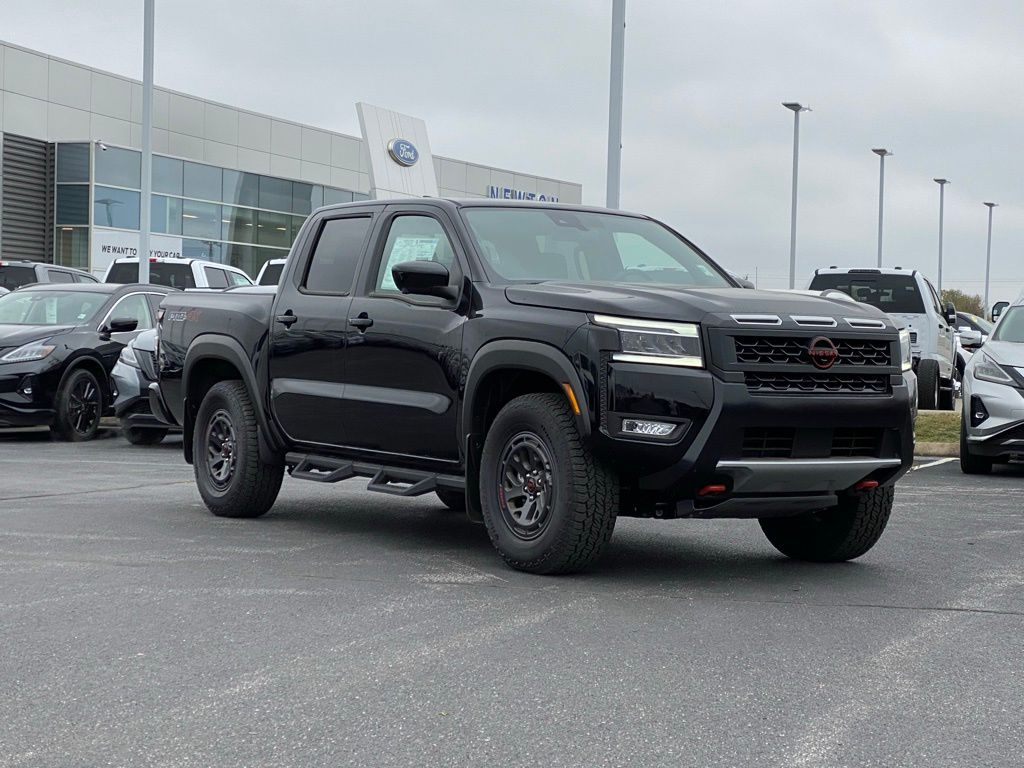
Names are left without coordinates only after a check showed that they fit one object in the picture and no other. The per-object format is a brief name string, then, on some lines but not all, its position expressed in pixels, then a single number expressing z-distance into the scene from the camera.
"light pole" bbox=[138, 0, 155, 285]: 27.84
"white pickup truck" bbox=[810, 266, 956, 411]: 20.03
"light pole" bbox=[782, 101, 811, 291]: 44.34
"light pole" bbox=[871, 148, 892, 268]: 57.84
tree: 84.38
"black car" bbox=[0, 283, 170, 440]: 16.20
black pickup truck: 6.77
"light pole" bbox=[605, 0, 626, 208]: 19.66
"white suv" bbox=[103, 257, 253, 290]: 25.17
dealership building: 41.31
